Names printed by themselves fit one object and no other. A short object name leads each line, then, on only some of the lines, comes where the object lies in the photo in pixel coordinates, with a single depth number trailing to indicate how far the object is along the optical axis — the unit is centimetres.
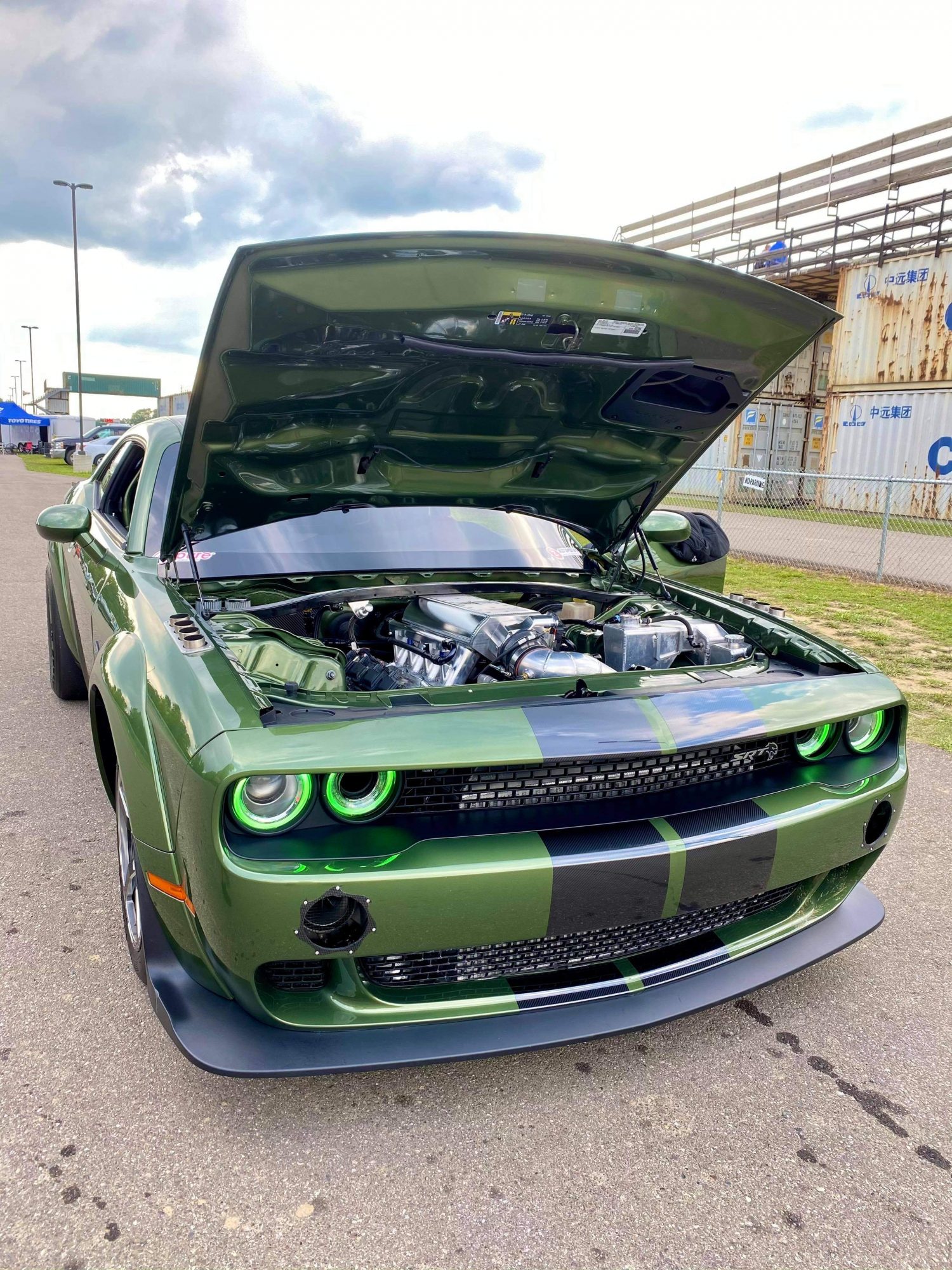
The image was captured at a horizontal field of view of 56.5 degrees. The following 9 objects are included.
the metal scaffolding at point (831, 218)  1750
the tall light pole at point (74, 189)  3014
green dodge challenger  179
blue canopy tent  3838
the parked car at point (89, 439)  3088
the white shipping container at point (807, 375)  2205
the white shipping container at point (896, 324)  1529
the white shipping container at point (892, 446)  1535
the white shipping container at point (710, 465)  1966
